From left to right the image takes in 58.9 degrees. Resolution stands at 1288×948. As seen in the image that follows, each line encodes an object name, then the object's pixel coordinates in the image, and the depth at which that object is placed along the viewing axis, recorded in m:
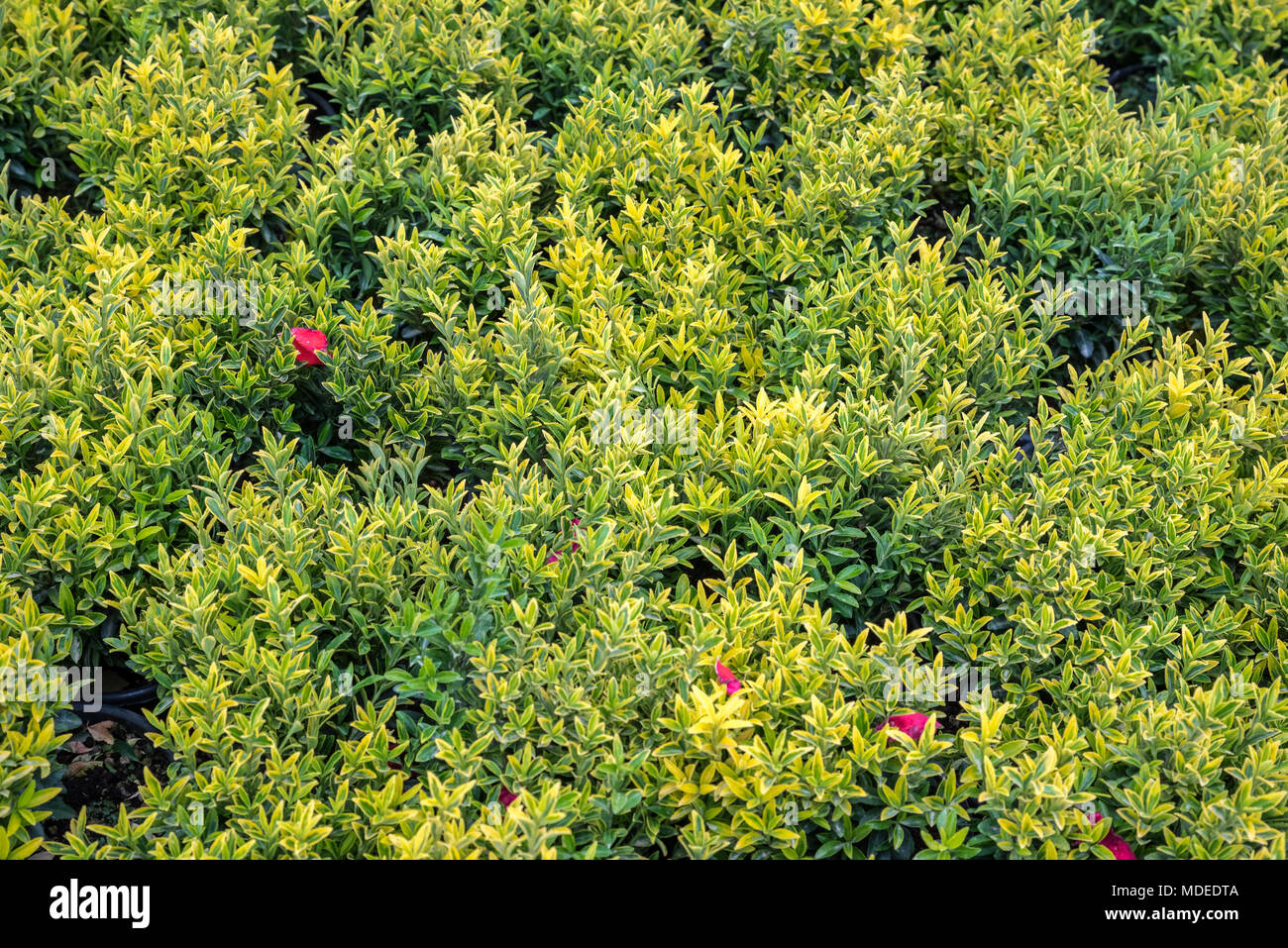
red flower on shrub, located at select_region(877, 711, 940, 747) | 3.21
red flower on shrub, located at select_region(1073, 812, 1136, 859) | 3.06
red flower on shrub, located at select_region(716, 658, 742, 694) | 3.21
